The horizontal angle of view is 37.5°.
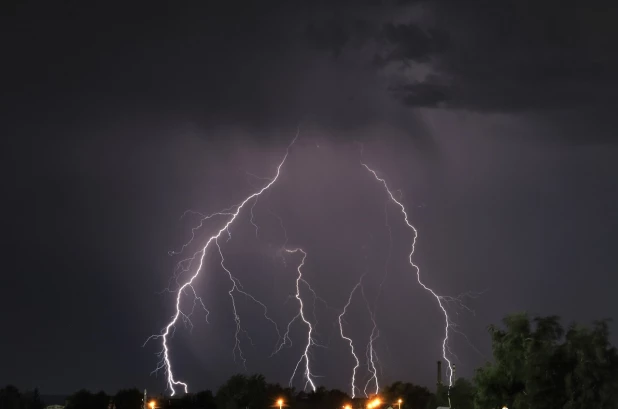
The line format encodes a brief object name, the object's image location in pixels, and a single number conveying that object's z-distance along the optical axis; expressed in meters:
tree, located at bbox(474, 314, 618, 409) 37.78
